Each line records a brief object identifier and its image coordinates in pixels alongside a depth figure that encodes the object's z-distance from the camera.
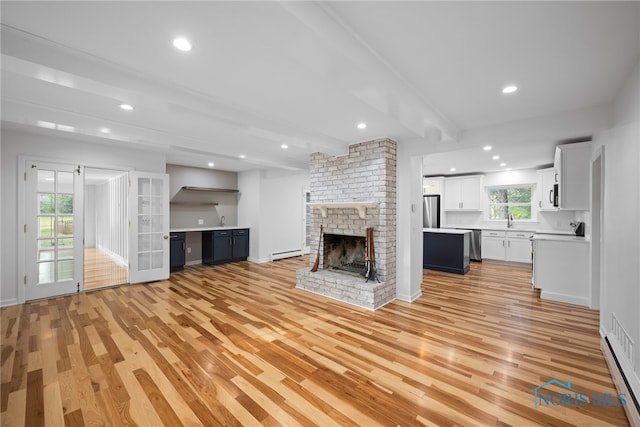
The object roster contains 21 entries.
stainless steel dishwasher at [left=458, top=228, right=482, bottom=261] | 6.90
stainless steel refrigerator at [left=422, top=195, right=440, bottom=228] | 7.62
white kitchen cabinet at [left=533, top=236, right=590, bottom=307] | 3.85
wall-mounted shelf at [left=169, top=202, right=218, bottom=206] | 6.46
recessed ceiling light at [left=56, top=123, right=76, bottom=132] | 3.23
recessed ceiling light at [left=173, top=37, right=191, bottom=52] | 1.74
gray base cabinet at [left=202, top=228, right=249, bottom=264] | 6.58
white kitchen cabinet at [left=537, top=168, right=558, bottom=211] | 6.35
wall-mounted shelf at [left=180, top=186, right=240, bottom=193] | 6.43
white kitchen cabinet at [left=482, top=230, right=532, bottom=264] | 6.42
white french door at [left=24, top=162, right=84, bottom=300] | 4.00
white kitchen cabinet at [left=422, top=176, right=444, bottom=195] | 7.92
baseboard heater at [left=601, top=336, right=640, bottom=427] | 1.77
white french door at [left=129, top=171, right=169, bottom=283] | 4.90
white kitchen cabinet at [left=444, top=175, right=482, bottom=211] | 7.46
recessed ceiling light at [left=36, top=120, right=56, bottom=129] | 3.14
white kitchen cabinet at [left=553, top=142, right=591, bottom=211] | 3.84
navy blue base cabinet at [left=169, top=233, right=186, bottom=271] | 5.89
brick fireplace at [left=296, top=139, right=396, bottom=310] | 4.02
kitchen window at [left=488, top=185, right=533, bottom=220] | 7.00
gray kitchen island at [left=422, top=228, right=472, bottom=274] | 5.66
